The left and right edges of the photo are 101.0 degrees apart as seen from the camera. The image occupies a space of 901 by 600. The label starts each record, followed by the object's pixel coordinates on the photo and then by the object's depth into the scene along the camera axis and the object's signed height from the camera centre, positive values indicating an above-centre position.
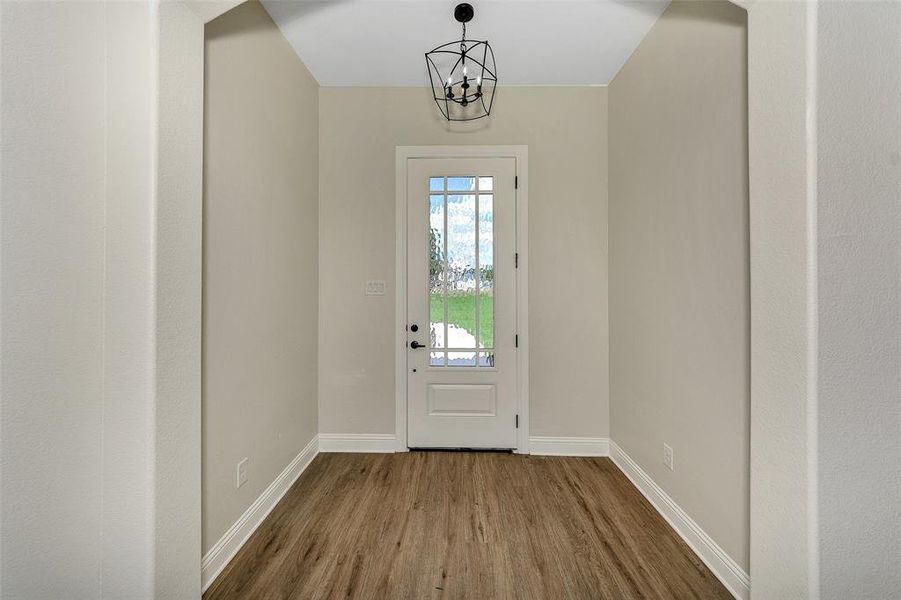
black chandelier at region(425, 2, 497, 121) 2.29 +1.61
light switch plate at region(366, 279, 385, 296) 2.90 +0.10
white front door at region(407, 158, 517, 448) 2.88 -0.01
